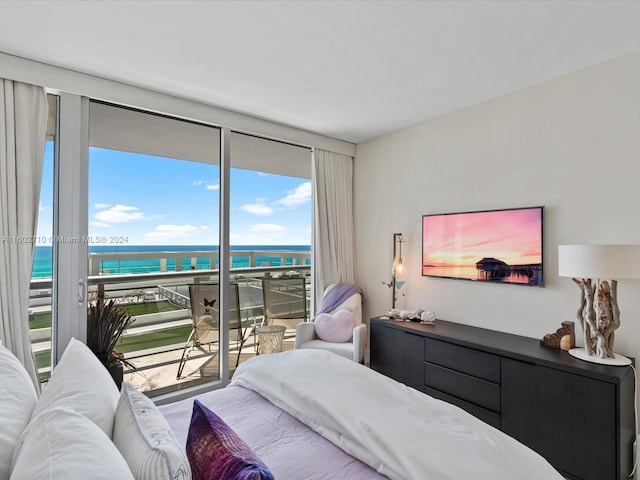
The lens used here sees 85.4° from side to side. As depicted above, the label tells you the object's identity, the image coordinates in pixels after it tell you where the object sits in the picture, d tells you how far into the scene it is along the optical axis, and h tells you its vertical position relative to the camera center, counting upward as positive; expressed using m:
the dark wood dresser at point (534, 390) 1.94 -0.99
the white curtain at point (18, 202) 2.25 +0.25
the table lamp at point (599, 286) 1.98 -0.28
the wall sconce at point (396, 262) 3.66 -0.22
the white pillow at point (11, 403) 0.92 -0.53
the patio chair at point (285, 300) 3.94 -0.70
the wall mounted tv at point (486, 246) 2.69 -0.03
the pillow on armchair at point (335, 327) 3.44 -0.86
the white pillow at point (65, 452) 0.73 -0.49
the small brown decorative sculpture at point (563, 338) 2.36 -0.67
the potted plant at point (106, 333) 2.65 -0.72
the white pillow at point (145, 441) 0.86 -0.56
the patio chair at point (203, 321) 3.31 -0.77
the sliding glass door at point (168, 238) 2.54 +0.03
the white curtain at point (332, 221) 3.99 +0.23
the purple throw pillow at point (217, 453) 0.87 -0.58
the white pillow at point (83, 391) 1.11 -0.52
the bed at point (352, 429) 1.18 -0.75
